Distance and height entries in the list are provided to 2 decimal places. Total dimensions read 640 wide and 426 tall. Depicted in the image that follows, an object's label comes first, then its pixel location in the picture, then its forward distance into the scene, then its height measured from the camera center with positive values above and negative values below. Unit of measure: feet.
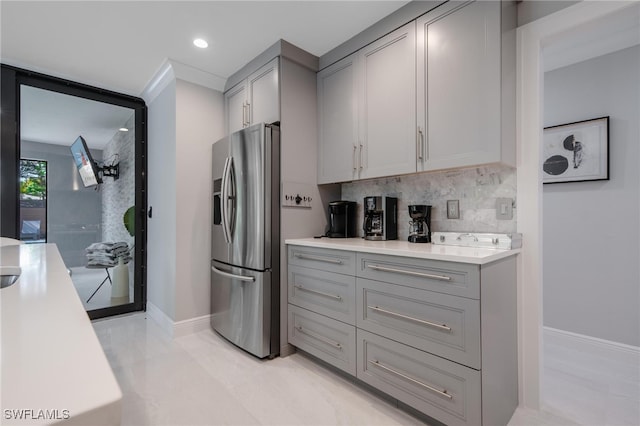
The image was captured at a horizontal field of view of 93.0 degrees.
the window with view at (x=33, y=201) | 9.42 +0.36
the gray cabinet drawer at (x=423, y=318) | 4.64 -1.82
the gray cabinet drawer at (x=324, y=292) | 6.42 -1.85
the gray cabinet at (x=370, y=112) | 6.62 +2.46
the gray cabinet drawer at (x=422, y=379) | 4.64 -2.85
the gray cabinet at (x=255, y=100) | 8.24 +3.37
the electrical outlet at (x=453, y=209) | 6.84 +0.08
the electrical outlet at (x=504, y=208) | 6.08 +0.09
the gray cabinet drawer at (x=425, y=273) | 4.64 -1.04
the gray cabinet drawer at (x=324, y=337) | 6.41 -2.89
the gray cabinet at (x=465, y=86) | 5.41 +2.42
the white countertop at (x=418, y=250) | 4.72 -0.69
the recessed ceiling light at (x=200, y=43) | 7.97 +4.52
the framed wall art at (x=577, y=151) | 8.12 +1.74
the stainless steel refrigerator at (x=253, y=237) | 7.73 -0.65
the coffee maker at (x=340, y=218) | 8.49 -0.15
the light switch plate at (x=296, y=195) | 8.01 +0.49
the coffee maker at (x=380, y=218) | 7.61 -0.14
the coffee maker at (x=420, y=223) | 7.00 -0.24
